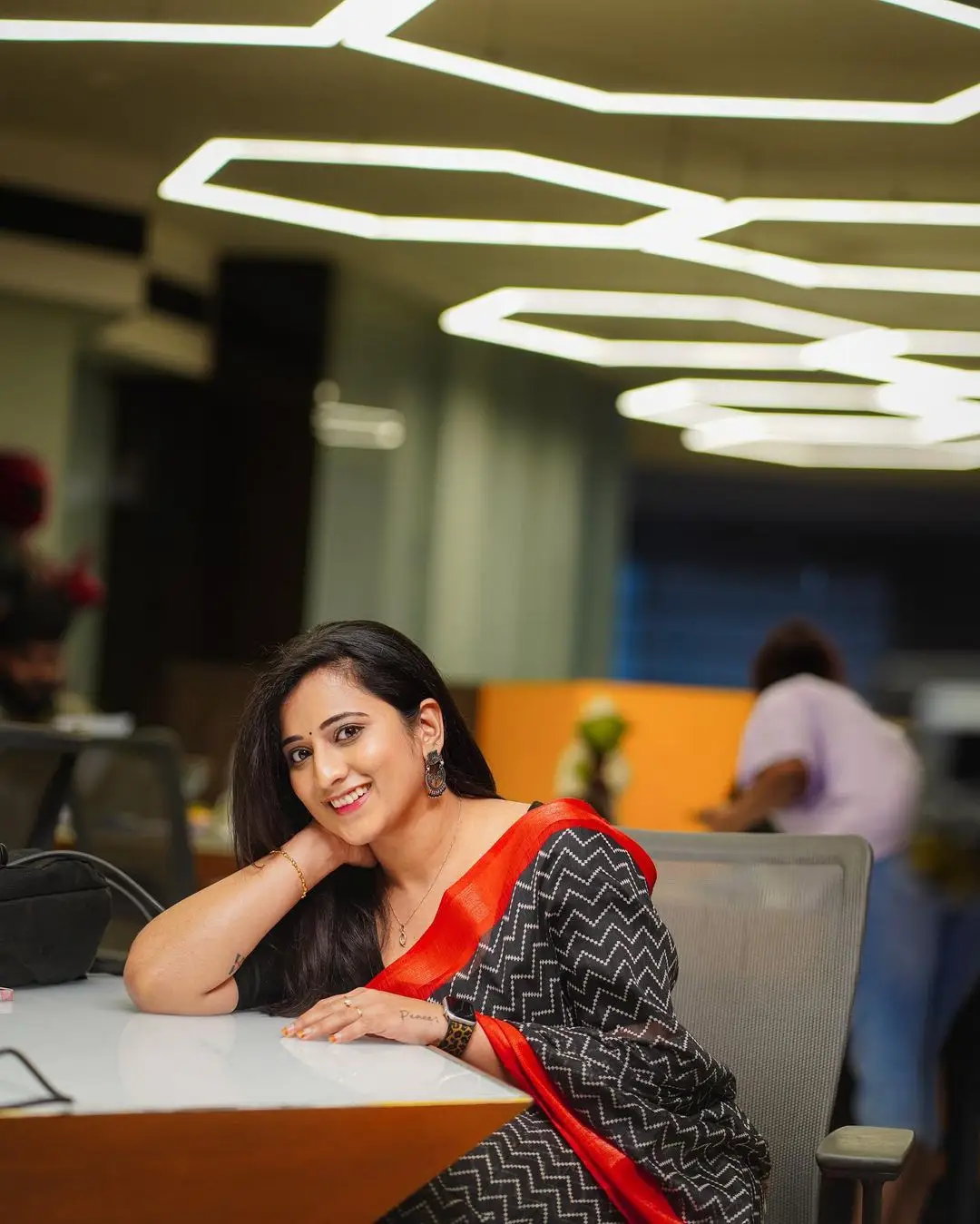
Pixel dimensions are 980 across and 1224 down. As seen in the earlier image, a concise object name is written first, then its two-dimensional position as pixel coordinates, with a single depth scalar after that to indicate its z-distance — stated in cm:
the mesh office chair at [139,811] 281
